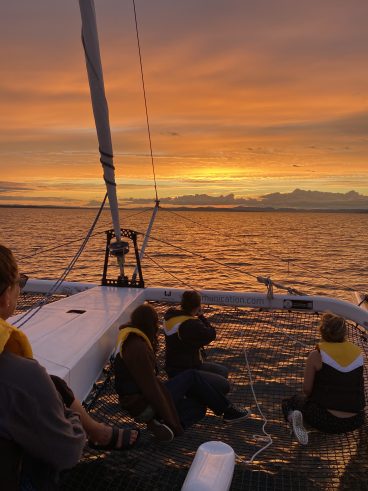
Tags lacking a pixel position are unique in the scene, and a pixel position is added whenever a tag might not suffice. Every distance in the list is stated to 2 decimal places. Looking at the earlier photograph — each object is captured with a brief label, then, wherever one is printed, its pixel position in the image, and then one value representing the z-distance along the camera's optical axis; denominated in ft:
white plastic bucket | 7.94
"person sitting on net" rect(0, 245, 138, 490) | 6.57
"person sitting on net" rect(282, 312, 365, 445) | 15.24
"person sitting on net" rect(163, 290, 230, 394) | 17.56
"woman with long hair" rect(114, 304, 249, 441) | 14.29
